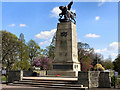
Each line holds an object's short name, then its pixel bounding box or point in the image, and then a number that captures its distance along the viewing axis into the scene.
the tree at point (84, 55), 46.00
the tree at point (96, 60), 60.58
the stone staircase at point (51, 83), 14.38
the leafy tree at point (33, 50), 53.80
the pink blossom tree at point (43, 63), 50.75
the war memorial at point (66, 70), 14.96
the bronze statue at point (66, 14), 23.02
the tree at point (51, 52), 51.55
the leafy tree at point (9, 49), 32.78
